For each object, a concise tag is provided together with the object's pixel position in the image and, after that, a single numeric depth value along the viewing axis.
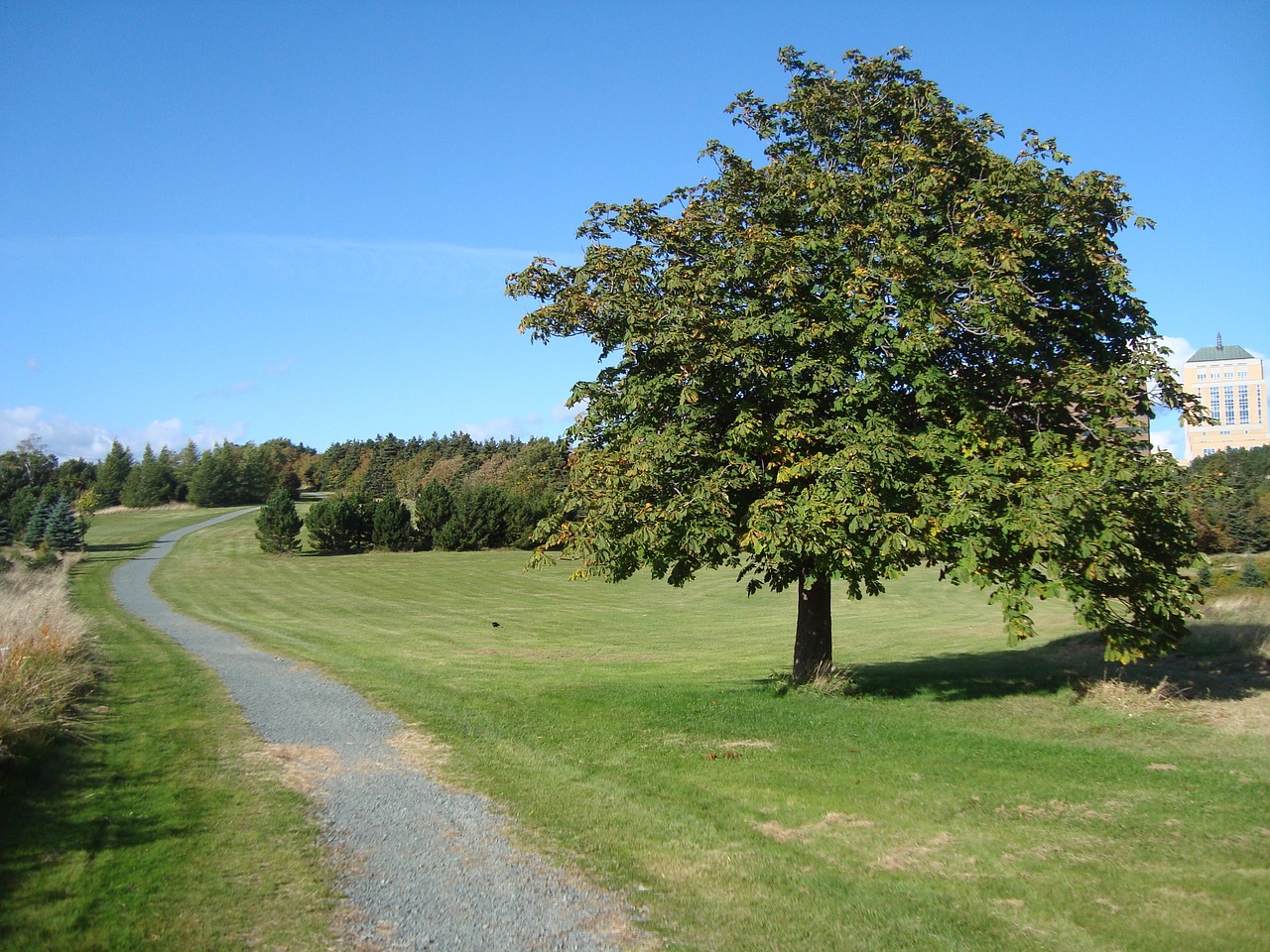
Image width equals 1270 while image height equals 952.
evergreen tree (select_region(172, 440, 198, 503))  102.50
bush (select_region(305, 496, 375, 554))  57.31
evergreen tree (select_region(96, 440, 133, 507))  98.94
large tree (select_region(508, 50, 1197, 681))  9.53
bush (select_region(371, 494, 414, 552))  58.59
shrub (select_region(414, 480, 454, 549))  60.03
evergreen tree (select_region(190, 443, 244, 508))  97.46
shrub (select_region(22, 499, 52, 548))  51.91
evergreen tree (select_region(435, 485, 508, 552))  59.22
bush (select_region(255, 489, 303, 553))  57.66
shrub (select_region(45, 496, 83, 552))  51.75
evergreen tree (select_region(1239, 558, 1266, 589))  30.44
